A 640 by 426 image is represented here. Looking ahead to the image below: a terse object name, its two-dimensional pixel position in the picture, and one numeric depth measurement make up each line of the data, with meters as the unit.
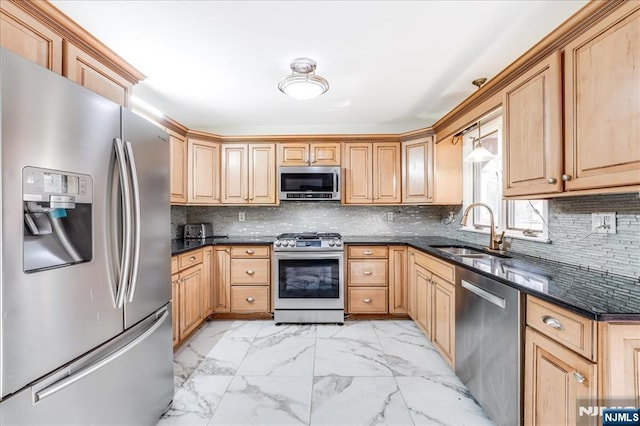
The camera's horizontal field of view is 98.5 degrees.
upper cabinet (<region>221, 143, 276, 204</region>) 3.43
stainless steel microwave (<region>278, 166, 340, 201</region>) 3.33
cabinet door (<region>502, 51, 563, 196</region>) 1.45
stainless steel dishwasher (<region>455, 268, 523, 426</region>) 1.35
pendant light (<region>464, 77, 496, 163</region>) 2.21
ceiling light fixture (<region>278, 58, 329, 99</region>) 2.09
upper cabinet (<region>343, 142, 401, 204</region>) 3.44
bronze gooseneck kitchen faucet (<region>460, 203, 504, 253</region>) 2.39
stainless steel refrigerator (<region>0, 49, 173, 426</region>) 0.90
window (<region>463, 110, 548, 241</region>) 2.16
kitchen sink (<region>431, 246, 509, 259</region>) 2.40
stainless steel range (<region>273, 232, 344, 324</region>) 3.05
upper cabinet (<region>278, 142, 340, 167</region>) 3.44
